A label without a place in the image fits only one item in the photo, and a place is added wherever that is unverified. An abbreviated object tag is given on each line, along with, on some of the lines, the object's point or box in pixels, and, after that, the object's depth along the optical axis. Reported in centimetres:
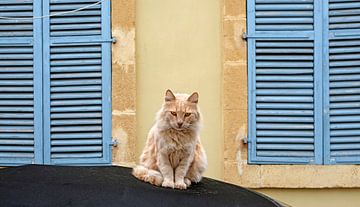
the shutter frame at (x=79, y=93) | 536
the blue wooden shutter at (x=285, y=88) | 534
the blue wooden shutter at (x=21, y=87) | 539
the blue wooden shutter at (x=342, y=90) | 535
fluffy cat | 358
